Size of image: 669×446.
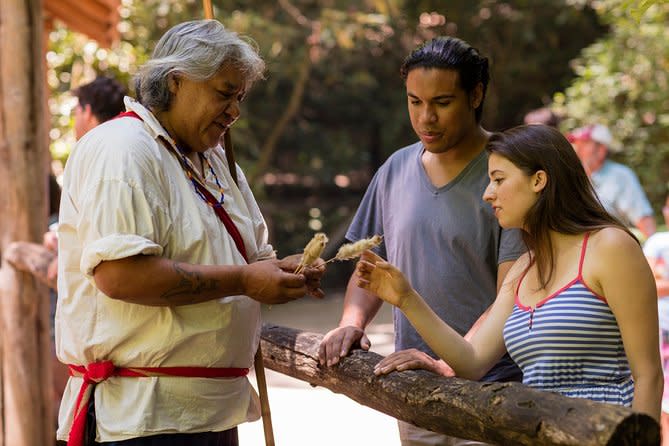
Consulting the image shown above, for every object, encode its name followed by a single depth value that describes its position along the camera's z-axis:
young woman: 2.59
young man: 3.15
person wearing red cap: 6.34
